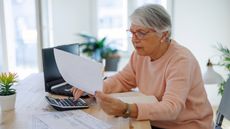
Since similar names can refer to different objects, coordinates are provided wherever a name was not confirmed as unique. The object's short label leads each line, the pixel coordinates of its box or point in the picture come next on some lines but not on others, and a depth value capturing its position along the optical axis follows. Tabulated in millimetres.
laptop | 1559
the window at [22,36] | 3038
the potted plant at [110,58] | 3760
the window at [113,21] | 4047
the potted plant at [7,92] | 1275
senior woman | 1147
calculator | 1309
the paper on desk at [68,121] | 1108
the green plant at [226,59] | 2832
